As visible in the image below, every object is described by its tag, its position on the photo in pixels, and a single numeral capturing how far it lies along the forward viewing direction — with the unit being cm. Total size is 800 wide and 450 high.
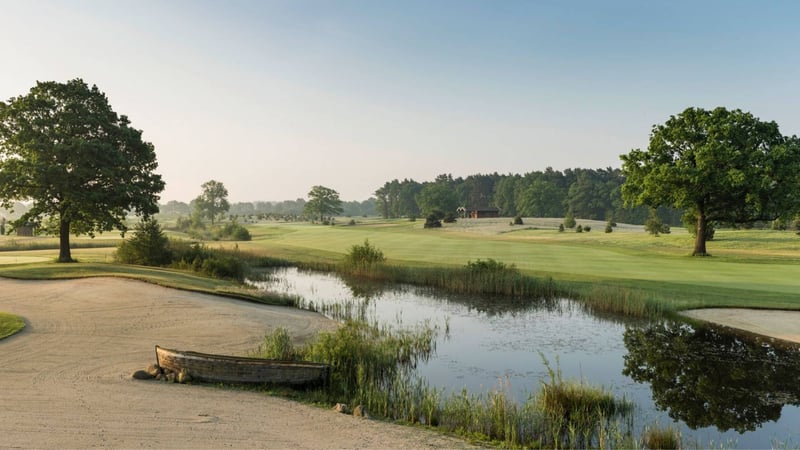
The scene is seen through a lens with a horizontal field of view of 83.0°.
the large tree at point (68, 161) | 2917
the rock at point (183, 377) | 1226
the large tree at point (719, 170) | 4259
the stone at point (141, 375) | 1240
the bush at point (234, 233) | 7731
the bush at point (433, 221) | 10250
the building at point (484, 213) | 12686
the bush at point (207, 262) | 3400
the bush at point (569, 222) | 8962
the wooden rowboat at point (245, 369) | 1222
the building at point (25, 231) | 6760
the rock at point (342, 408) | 1086
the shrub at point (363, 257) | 3684
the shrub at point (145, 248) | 3488
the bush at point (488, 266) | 3136
